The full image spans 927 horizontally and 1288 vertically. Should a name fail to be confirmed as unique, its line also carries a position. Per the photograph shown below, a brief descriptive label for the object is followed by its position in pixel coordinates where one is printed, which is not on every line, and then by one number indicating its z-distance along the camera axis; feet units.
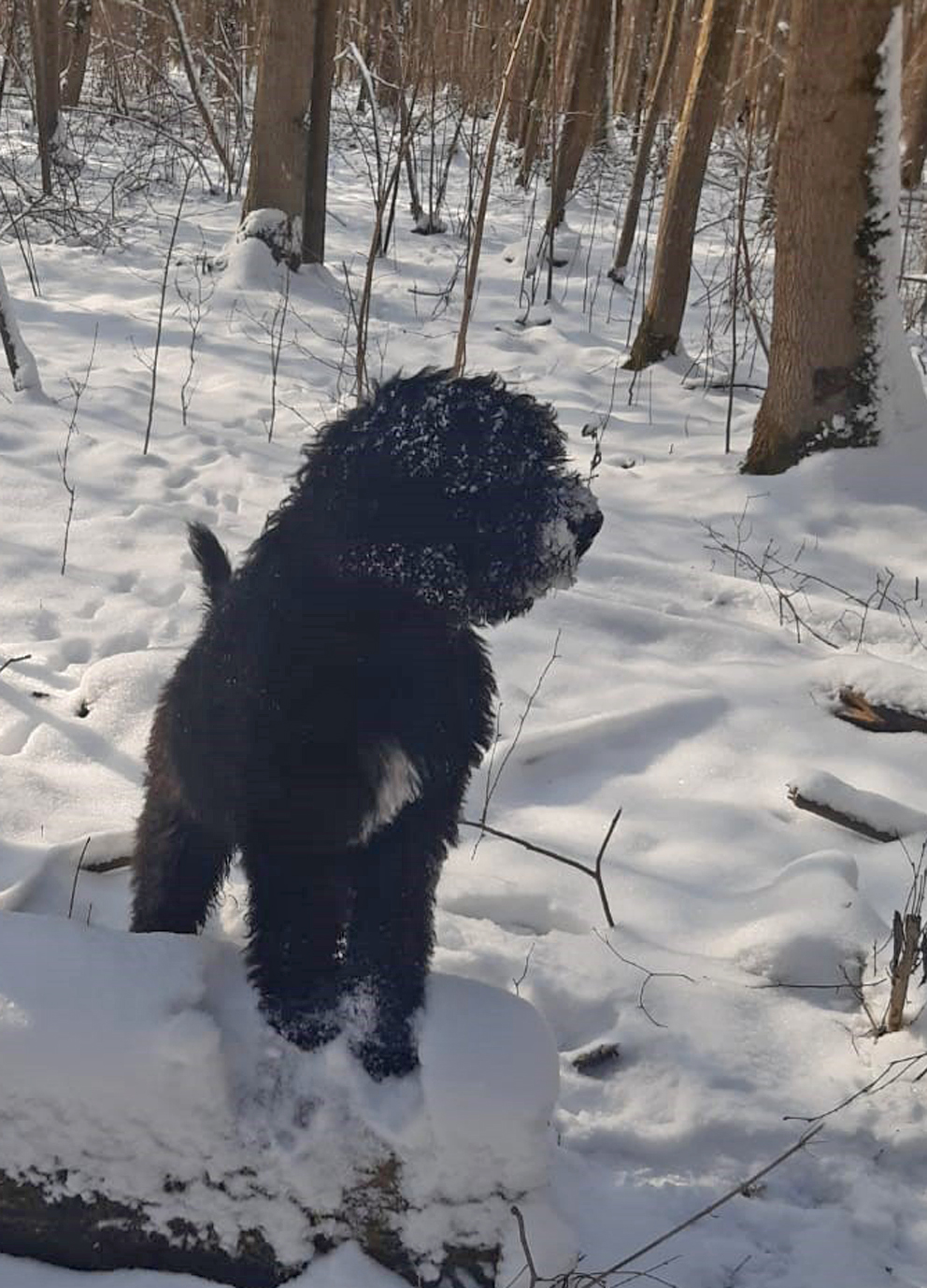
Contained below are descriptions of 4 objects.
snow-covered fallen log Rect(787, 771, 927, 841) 11.33
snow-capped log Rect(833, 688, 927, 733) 12.96
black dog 6.51
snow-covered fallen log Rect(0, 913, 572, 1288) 6.25
